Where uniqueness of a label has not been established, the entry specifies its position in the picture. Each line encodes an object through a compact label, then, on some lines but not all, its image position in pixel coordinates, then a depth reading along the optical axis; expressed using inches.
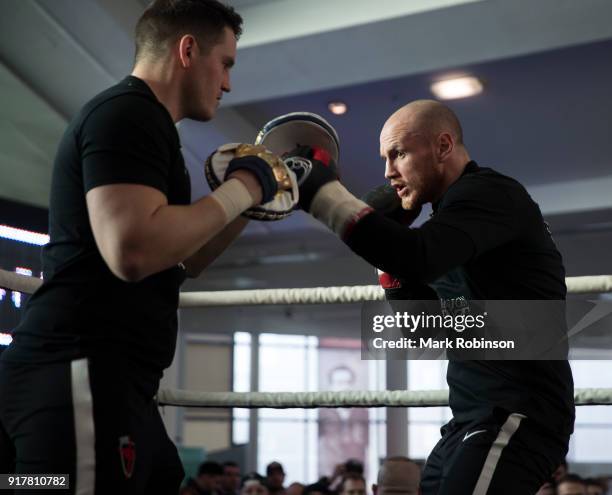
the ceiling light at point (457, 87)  172.4
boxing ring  80.8
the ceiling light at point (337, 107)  186.1
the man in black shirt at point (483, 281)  54.6
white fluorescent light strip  127.6
